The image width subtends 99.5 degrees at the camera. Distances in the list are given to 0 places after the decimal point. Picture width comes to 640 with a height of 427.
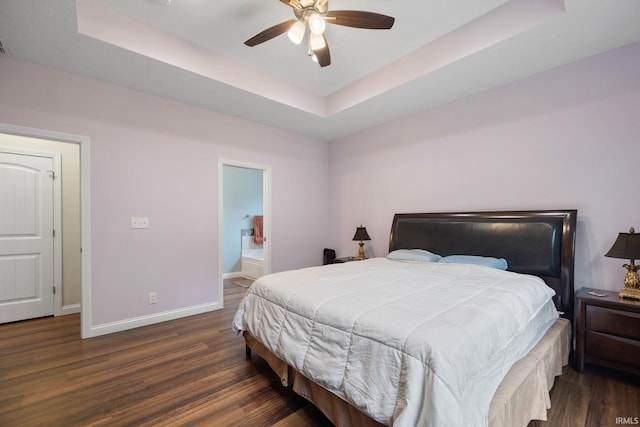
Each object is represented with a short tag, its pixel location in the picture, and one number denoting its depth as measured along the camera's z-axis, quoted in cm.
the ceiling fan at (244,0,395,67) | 188
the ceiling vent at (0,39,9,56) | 222
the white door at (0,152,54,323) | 318
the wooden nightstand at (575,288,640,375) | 191
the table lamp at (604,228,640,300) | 196
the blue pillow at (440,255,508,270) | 258
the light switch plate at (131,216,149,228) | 304
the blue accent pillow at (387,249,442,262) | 300
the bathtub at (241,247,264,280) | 493
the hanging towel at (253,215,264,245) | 583
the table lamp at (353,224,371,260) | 402
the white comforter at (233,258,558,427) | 108
